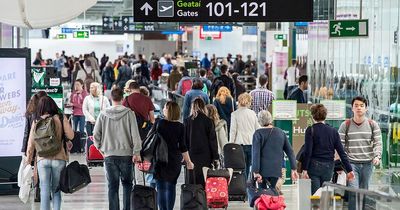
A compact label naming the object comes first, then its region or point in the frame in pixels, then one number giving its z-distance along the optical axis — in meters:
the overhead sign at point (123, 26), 46.97
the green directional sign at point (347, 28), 18.19
